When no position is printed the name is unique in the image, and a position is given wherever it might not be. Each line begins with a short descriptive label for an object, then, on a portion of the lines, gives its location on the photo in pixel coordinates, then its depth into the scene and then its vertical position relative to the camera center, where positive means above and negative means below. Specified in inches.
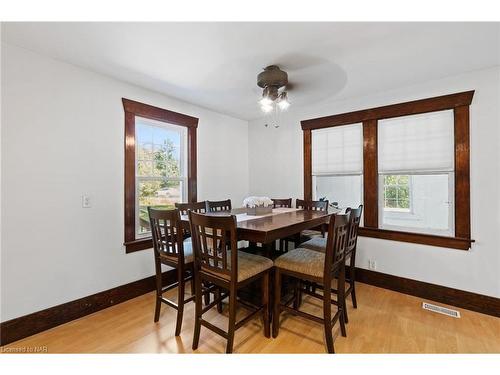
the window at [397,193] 114.5 -3.1
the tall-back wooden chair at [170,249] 76.7 -21.2
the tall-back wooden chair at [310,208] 116.9 -11.1
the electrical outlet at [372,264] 117.6 -38.6
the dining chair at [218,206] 118.0 -9.5
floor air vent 91.4 -49.0
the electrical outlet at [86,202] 91.3 -5.5
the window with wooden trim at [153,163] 105.9 +12.2
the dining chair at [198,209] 93.6 -10.1
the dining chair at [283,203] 140.3 -9.5
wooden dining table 65.5 -11.6
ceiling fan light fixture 88.0 +39.4
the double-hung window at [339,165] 126.1 +12.2
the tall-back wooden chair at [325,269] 67.4 -25.0
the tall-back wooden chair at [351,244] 80.7 -22.7
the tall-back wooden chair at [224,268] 63.7 -23.9
